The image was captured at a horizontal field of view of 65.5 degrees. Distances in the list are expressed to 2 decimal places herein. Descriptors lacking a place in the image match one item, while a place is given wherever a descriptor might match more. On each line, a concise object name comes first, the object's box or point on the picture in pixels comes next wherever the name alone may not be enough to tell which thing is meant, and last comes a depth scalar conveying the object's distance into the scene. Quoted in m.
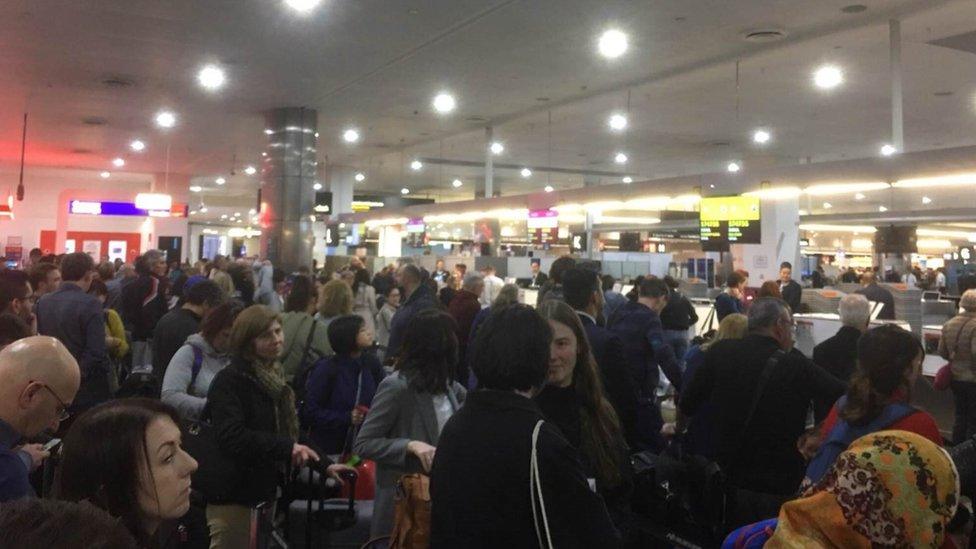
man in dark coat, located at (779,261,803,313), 10.61
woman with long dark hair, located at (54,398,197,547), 1.43
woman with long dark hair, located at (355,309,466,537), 2.89
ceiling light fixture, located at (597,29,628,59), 8.07
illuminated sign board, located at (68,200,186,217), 19.83
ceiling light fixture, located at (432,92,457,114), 11.33
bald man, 1.92
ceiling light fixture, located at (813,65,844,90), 9.62
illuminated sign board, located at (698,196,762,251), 10.84
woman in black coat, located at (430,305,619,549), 1.79
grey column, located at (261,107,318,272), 12.29
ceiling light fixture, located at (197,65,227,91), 9.84
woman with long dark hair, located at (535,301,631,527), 2.57
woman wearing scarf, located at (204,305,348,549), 3.01
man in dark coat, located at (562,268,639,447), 3.32
